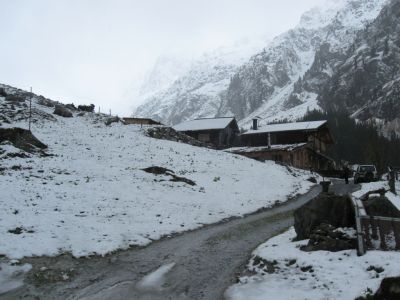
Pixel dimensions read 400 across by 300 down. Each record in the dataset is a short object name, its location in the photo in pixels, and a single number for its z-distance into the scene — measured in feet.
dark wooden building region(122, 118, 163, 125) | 238.68
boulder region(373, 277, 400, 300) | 33.17
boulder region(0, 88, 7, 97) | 210.10
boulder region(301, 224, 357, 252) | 44.68
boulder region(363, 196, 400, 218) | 48.70
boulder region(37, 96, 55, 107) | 226.54
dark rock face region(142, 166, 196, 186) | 101.39
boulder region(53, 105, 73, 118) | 204.64
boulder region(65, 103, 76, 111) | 230.97
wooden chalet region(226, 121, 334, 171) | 215.31
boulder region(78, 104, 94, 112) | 235.65
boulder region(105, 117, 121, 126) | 198.03
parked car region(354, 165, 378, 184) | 152.15
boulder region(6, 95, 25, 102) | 199.72
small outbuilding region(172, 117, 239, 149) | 274.77
